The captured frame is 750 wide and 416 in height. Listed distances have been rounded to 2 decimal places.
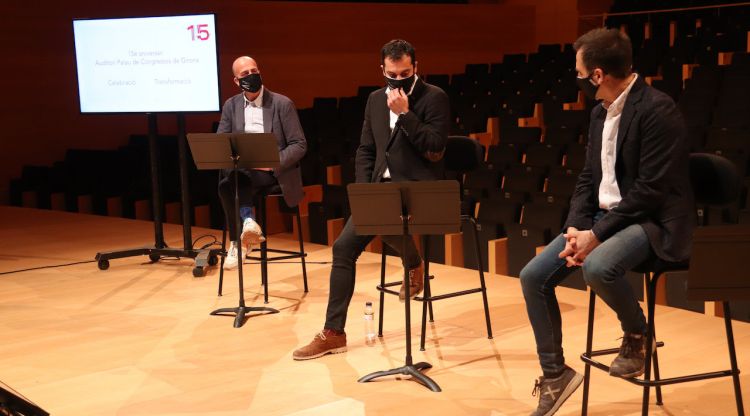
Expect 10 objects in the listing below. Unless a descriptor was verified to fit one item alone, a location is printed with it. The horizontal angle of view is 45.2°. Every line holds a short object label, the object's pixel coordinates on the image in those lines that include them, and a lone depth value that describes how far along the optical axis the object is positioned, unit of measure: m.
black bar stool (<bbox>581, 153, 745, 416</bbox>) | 2.46
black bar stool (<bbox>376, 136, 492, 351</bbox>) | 3.62
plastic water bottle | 3.76
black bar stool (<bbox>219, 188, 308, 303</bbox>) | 4.28
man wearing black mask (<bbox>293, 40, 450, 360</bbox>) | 3.31
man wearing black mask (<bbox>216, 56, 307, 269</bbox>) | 4.29
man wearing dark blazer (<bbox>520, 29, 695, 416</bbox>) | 2.49
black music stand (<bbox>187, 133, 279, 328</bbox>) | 3.86
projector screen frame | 4.74
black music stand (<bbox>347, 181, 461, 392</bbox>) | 2.91
